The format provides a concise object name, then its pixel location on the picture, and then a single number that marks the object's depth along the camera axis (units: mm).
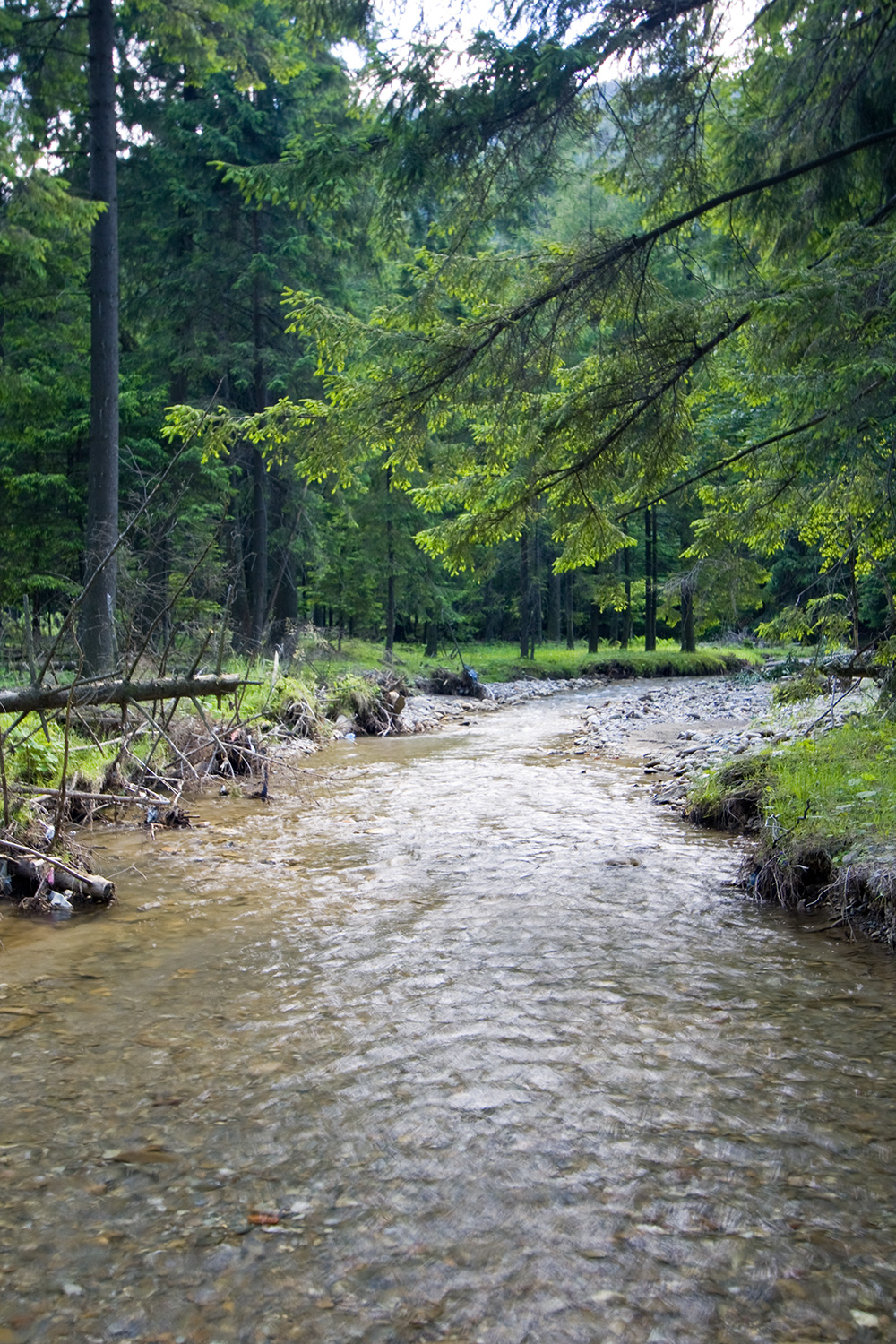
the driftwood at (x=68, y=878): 5410
